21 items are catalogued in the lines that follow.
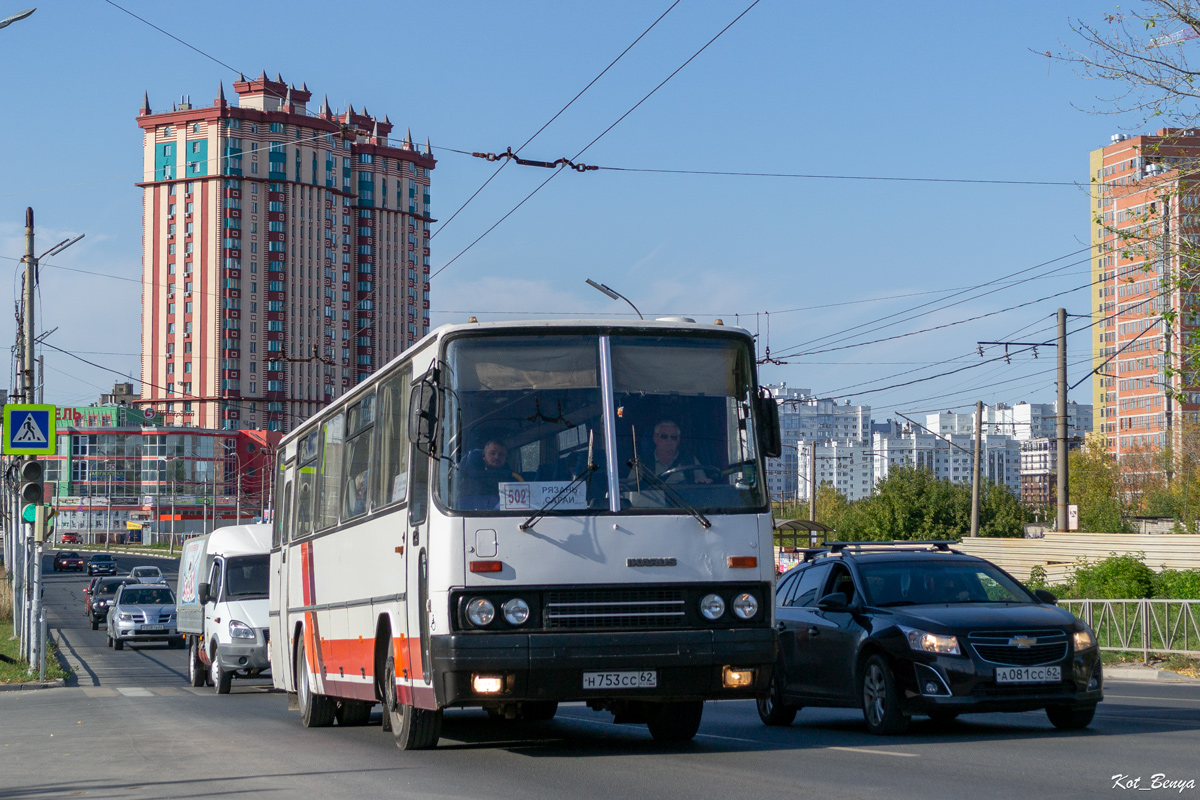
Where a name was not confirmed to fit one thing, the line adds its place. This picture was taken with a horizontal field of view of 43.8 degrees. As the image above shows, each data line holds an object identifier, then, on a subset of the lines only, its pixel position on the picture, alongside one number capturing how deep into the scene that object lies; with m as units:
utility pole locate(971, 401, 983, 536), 52.55
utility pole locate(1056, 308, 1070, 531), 38.69
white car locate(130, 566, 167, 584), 63.79
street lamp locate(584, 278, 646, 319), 33.44
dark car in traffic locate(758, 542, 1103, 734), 11.53
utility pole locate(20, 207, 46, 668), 24.38
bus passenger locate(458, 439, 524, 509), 10.07
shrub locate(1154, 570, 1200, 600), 32.84
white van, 24.27
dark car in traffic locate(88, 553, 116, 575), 81.69
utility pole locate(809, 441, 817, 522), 65.88
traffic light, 23.88
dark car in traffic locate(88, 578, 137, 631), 50.66
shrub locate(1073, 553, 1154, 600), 33.69
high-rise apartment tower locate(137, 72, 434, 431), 153.88
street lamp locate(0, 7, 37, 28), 20.41
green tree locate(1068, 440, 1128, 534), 112.75
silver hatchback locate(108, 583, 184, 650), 39.69
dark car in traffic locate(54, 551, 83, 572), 101.31
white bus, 9.96
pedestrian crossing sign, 23.91
